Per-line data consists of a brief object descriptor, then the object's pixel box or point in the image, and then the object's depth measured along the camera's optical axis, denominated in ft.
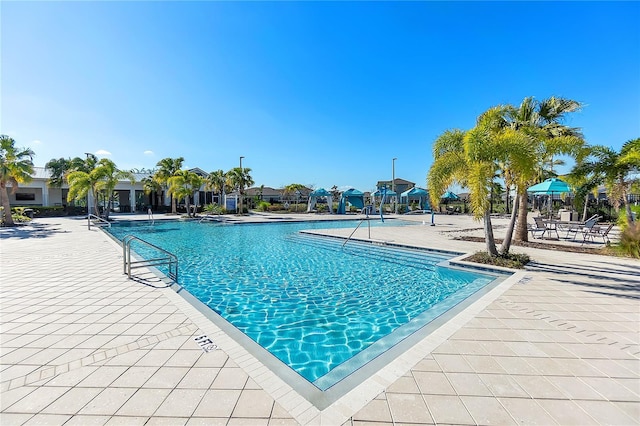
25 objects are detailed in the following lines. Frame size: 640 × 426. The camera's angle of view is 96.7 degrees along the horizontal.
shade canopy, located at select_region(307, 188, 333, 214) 103.50
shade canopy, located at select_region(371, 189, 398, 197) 94.68
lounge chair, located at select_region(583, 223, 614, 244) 33.78
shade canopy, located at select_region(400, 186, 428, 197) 93.25
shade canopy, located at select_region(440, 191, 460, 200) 86.91
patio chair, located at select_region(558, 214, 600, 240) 34.04
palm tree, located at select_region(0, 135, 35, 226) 51.13
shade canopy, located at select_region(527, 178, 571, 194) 41.93
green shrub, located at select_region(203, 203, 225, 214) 88.94
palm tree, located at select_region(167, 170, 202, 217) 79.15
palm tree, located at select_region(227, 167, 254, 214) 93.00
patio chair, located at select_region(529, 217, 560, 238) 37.42
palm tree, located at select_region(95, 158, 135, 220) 66.59
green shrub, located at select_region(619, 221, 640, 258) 26.08
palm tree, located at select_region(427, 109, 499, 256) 22.08
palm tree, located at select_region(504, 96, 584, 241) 22.65
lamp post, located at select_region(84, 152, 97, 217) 80.61
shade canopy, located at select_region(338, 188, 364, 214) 104.83
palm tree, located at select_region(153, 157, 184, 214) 90.43
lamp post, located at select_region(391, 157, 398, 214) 105.50
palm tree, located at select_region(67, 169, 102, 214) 64.08
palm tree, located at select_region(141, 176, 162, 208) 94.87
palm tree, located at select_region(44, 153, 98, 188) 84.28
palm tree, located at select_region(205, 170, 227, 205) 102.27
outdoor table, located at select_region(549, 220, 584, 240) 35.53
